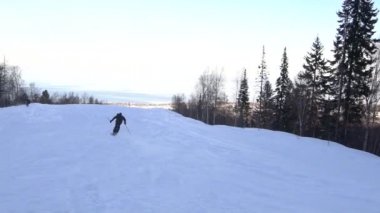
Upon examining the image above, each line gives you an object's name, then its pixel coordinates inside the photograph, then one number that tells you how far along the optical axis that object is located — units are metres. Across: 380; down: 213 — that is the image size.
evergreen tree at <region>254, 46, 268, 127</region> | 64.00
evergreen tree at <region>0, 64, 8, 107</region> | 75.59
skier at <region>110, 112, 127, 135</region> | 28.81
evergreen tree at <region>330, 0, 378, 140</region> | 39.72
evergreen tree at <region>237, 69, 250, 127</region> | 71.88
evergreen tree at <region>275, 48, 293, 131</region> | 59.16
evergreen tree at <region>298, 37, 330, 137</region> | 51.20
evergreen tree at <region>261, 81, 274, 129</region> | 66.09
